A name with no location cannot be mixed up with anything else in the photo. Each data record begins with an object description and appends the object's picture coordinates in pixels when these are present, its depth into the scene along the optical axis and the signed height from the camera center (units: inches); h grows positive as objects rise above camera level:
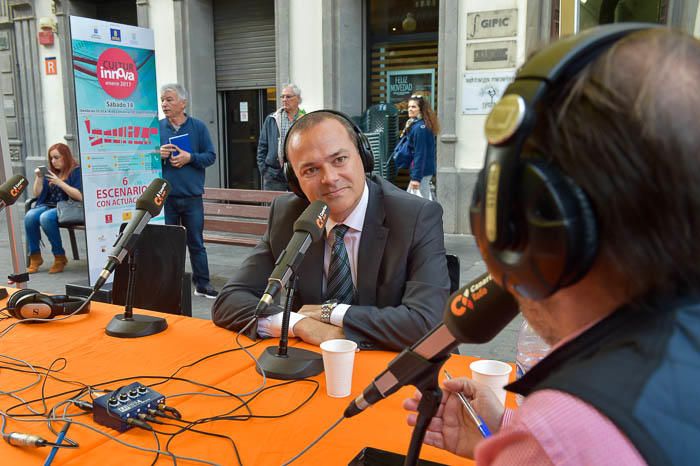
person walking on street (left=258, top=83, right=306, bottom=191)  257.1 +0.4
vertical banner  185.0 +6.2
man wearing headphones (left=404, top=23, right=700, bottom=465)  20.3 -3.6
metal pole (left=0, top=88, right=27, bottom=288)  130.6 -17.9
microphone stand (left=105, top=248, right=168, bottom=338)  83.4 -26.8
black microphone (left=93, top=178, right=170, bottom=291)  75.9 -11.0
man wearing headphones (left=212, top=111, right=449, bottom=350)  85.7 -16.0
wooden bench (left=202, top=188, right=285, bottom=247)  234.6 -31.1
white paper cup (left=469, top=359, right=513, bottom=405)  56.4 -23.1
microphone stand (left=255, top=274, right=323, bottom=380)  66.9 -26.4
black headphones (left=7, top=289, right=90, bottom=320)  91.0 -25.8
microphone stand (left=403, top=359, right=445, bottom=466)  39.9 -18.9
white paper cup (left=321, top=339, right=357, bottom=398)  61.1 -24.0
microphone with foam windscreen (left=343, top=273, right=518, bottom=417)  32.0 -11.0
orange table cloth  50.9 -27.5
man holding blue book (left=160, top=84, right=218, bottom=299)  208.2 -11.2
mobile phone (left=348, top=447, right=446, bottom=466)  46.5 -25.7
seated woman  251.4 -29.4
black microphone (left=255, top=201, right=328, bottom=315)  59.9 -11.8
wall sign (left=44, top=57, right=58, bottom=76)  423.8 +55.2
